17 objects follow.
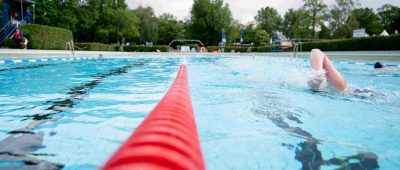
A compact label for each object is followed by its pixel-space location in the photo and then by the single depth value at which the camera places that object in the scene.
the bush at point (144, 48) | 47.53
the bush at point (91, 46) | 33.55
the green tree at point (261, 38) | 66.60
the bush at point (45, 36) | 19.06
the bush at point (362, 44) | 14.95
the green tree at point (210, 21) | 68.56
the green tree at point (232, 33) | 70.19
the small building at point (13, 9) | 22.42
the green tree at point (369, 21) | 62.94
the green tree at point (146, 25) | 62.47
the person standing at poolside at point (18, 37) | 17.28
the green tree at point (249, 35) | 74.64
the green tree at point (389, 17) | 62.09
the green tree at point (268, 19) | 80.94
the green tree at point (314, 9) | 56.66
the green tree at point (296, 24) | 61.61
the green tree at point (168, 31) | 72.75
